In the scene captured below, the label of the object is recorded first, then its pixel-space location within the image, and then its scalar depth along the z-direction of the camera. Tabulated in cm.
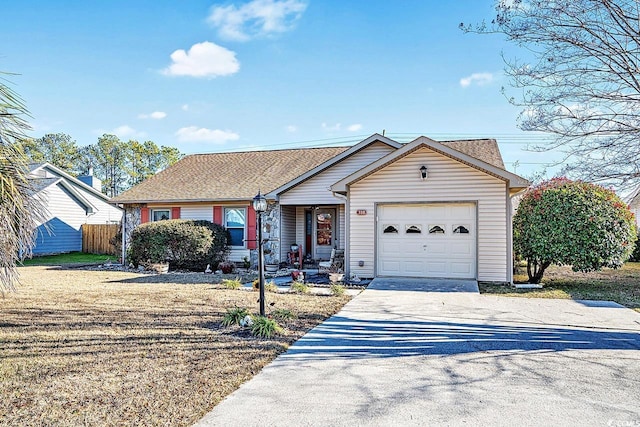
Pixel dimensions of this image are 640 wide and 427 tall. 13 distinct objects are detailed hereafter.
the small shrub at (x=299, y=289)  959
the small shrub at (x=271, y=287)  969
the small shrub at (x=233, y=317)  628
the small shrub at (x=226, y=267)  1386
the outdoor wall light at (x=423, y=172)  1109
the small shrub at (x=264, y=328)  574
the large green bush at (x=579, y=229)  1005
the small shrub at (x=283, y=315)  679
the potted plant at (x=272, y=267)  1460
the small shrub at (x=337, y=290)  921
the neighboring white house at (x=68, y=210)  2158
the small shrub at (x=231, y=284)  1029
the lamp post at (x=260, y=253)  643
